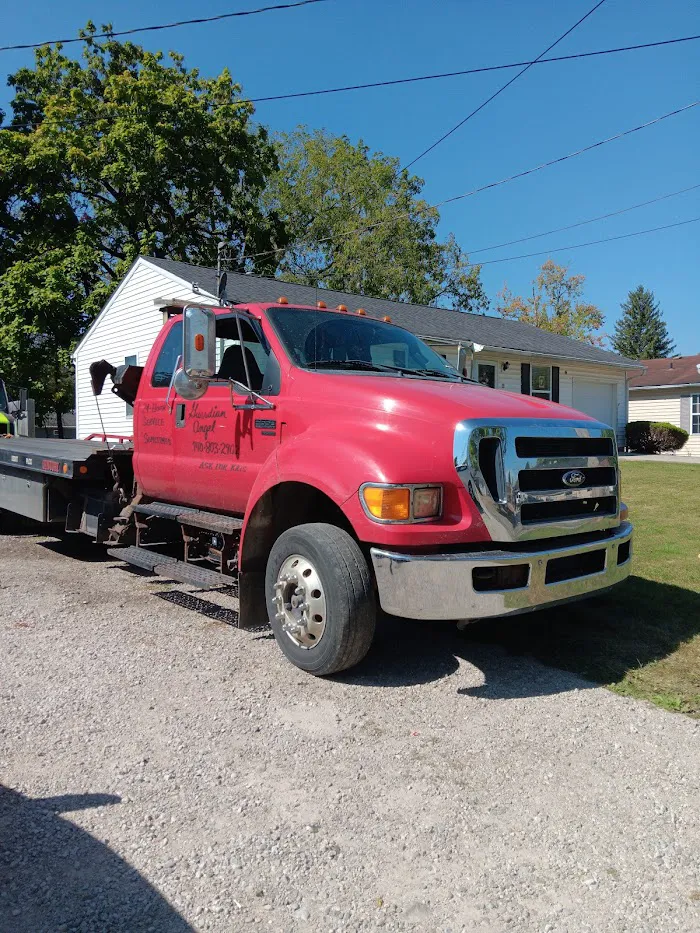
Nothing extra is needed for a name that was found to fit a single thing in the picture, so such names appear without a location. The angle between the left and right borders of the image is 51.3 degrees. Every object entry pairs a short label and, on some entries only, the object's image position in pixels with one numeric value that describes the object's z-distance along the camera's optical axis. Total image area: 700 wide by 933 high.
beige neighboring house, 29.00
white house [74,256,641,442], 18.36
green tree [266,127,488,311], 38.06
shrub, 27.23
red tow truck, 3.80
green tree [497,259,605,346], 53.00
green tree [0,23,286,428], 24.12
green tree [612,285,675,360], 77.81
